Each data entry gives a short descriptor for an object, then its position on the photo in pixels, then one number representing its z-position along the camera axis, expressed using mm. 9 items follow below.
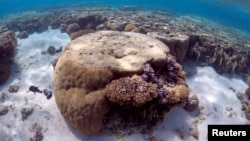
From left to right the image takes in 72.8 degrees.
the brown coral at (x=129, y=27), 8248
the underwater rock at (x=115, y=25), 8633
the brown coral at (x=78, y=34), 8644
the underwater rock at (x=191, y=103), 5607
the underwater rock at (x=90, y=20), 10367
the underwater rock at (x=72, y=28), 10383
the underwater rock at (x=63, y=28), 11016
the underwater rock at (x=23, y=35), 10727
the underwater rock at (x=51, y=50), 8499
